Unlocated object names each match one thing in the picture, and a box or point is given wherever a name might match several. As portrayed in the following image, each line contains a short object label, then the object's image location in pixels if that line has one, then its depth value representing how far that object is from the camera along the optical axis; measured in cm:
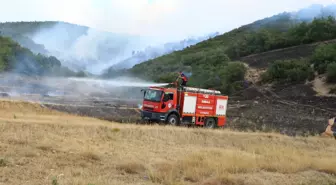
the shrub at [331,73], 3934
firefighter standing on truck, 2499
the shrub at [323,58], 4303
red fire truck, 2362
